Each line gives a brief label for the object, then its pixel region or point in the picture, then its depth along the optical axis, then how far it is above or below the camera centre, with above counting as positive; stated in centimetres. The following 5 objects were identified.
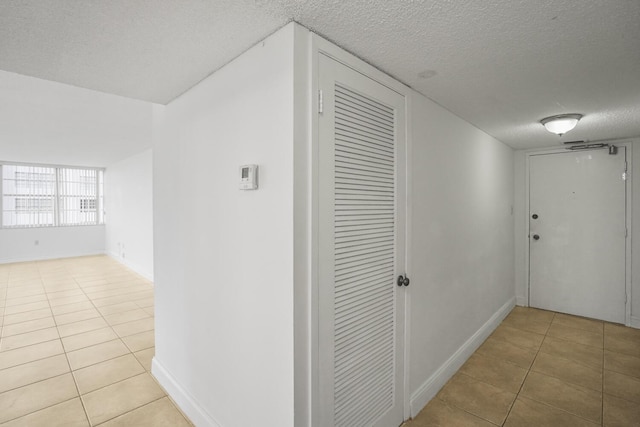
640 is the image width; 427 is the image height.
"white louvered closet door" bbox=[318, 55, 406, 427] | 139 -22
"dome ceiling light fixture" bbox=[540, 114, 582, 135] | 251 +76
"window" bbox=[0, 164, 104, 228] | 685 +38
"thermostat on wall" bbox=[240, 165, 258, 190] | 140 +16
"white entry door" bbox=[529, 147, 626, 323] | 352 -33
